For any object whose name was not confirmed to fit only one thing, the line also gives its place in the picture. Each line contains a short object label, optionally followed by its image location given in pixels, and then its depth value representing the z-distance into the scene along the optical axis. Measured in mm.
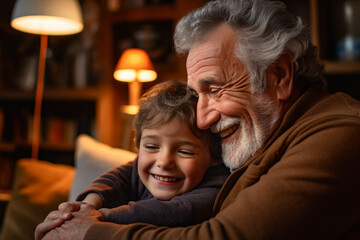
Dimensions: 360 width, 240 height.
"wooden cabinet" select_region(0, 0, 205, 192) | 3256
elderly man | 809
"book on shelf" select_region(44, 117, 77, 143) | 3643
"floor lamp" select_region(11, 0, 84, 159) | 2299
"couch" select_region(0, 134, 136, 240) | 1663
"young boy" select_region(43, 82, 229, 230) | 1033
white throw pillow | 1630
